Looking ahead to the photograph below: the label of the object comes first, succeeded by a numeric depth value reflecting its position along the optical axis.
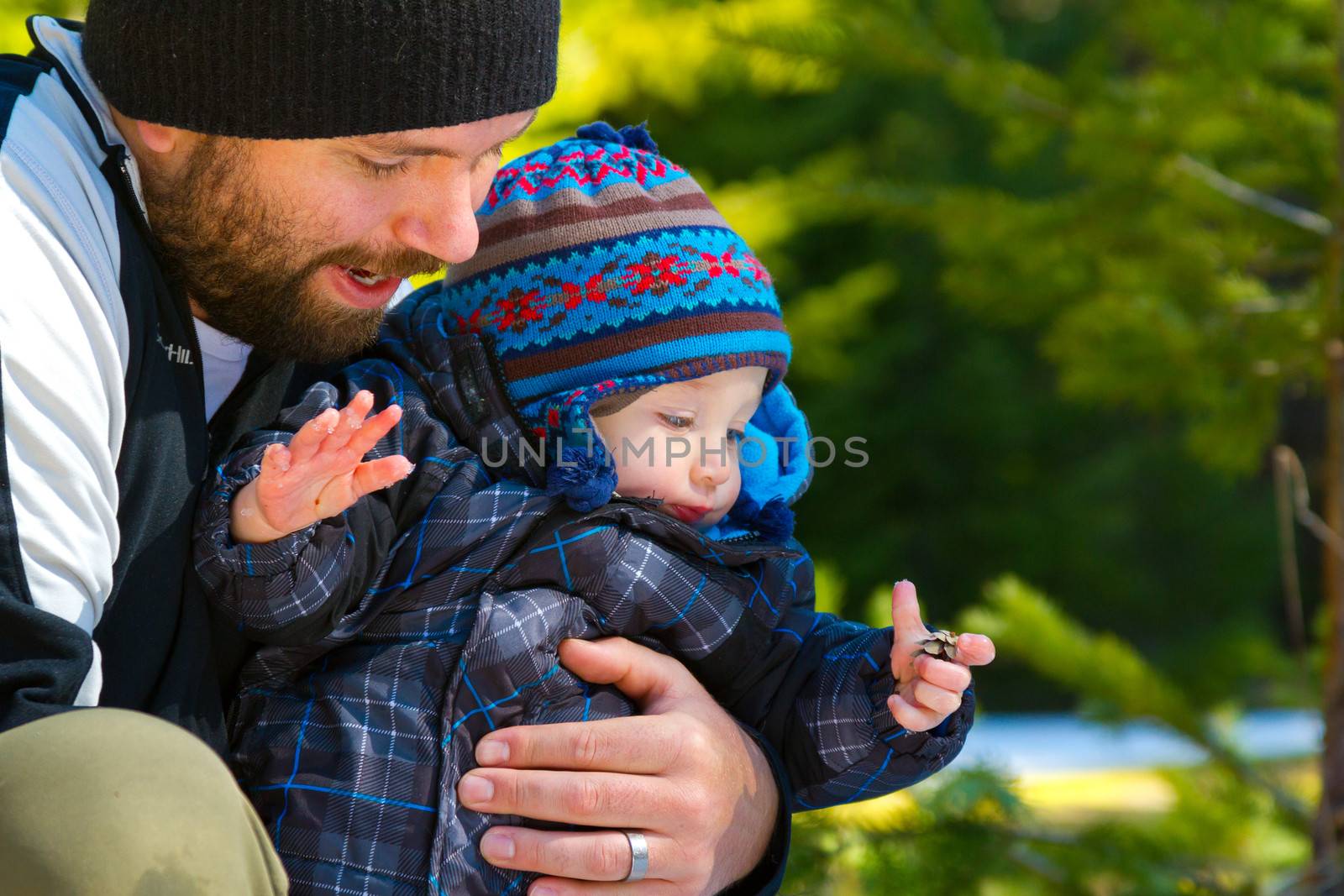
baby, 2.79
